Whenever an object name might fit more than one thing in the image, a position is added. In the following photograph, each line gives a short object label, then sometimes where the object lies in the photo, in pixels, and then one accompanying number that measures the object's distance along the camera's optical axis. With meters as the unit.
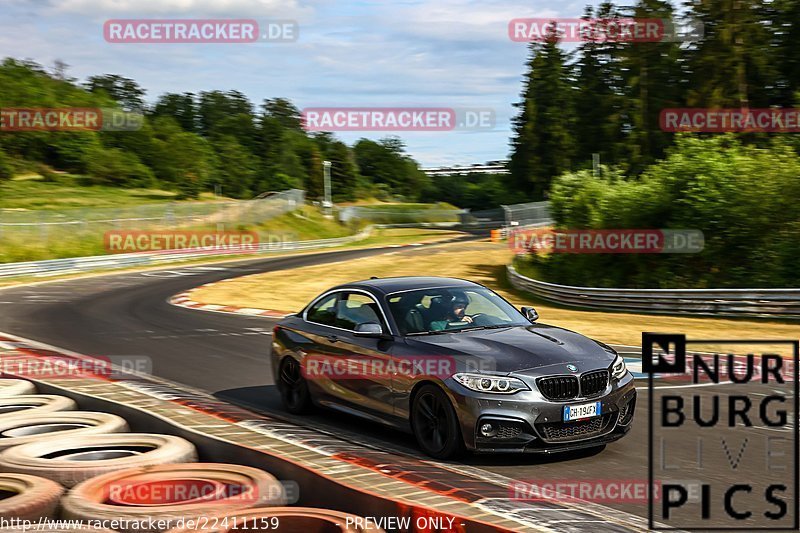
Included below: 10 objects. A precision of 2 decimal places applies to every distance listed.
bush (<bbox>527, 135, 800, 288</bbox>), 26.39
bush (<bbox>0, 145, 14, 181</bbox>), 88.81
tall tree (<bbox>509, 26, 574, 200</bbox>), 99.56
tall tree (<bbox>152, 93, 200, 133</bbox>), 154.38
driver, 9.05
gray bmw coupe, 7.87
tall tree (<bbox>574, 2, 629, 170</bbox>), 79.88
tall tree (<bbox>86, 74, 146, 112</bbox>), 157.38
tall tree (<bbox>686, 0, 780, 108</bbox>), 56.41
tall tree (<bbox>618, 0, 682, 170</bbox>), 72.81
